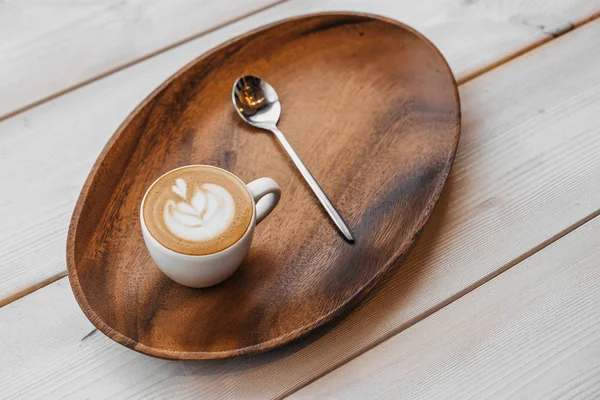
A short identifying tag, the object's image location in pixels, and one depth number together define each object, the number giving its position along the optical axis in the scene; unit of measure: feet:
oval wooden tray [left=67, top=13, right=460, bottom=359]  2.08
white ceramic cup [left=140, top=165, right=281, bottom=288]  2.00
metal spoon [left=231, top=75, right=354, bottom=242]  2.64
